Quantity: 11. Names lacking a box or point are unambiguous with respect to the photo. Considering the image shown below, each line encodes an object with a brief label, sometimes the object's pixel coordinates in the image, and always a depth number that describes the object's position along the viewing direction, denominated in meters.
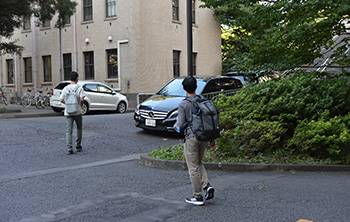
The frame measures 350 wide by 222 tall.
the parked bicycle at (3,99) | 23.88
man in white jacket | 9.61
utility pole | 10.45
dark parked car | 11.55
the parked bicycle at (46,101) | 24.30
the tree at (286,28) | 8.91
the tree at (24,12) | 18.92
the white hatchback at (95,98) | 19.28
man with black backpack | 5.26
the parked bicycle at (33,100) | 24.33
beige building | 27.33
